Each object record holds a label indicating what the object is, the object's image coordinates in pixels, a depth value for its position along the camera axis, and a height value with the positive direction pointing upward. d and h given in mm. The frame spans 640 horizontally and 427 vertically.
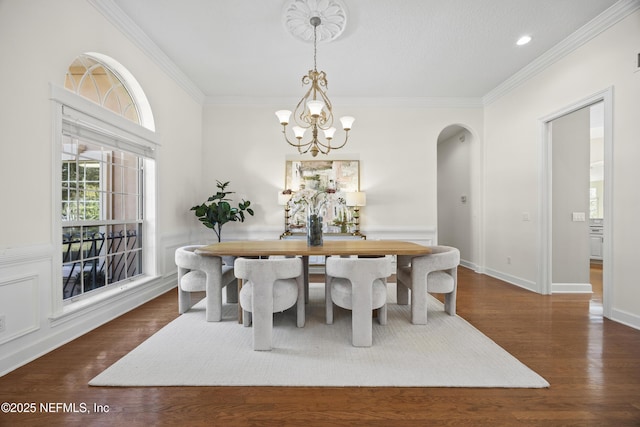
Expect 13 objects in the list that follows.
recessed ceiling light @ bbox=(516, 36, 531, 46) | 3339 +2027
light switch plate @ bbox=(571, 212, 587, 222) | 3889 -80
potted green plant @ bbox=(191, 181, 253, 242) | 4356 -10
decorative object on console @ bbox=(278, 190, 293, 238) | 4769 +155
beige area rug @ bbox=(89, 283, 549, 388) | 1818 -1068
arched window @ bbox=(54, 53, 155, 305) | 2652 +389
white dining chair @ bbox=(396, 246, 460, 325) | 2730 -661
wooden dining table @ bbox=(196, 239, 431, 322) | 2494 -343
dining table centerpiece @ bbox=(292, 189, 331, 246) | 2805 -46
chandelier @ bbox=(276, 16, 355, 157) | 2723 +970
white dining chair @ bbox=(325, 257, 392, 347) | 2256 -595
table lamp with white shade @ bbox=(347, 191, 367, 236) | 4754 +214
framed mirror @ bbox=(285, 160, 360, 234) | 5031 +514
